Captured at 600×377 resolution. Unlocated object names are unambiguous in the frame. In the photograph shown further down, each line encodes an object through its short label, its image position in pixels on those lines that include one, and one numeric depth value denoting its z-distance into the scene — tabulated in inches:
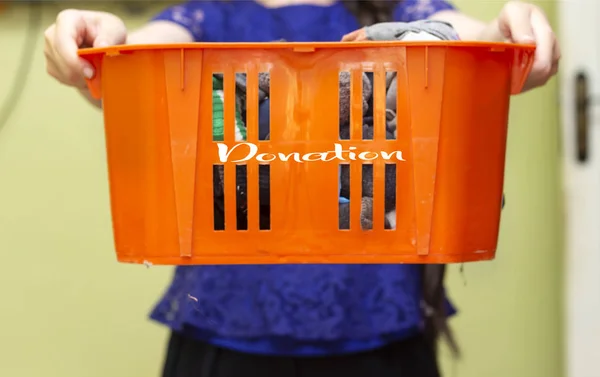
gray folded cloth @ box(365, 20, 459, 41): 46.3
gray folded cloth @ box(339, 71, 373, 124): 45.0
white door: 74.0
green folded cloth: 45.2
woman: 52.7
